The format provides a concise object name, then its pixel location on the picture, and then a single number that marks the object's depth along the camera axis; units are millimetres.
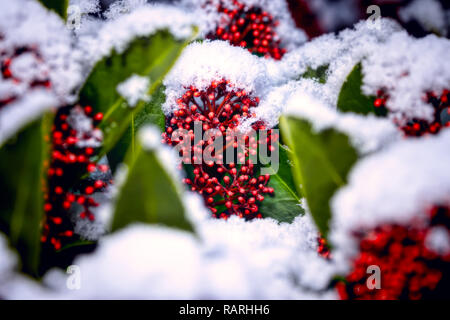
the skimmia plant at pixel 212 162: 613
